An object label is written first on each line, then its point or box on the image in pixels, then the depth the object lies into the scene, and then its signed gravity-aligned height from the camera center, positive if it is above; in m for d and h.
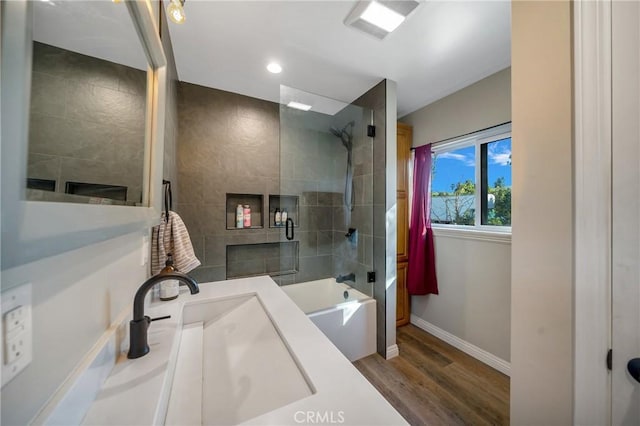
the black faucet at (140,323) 0.73 -0.37
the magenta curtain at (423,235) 2.35 -0.19
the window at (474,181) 1.93 +0.36
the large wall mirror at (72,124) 0.26 +0.17
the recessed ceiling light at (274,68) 1.84 +1.26
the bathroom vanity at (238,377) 0.55 -0.50
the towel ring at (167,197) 1.22 +0.09
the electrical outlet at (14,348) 0.32 -0.21
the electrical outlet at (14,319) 0.32 -0.16
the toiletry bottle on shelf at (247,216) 2.47 -0.02
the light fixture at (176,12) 1.01 +0.93
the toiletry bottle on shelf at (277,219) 2.60 -0.05
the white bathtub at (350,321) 1.92 -0.96
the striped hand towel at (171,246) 1.16 -0.18
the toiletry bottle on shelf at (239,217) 2.43 -0.03
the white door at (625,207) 0.62 +0.04
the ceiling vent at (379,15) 1.23 +1.20
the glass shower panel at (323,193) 2.32 +0.25
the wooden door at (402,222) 2.48 -0.06
